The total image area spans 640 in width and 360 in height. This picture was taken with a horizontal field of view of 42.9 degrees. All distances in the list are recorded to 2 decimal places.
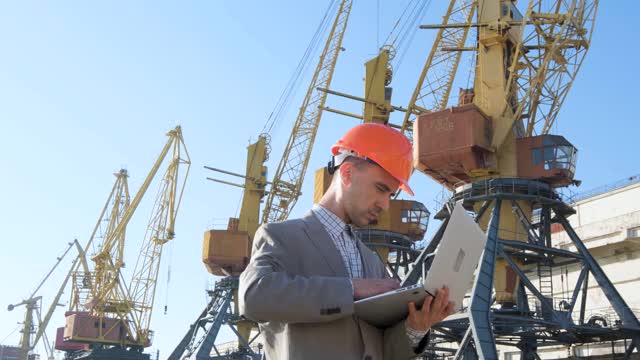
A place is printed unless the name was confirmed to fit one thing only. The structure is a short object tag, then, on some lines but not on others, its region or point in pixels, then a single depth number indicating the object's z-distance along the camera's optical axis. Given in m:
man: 4.14
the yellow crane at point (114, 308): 73.75
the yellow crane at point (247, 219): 58.53
